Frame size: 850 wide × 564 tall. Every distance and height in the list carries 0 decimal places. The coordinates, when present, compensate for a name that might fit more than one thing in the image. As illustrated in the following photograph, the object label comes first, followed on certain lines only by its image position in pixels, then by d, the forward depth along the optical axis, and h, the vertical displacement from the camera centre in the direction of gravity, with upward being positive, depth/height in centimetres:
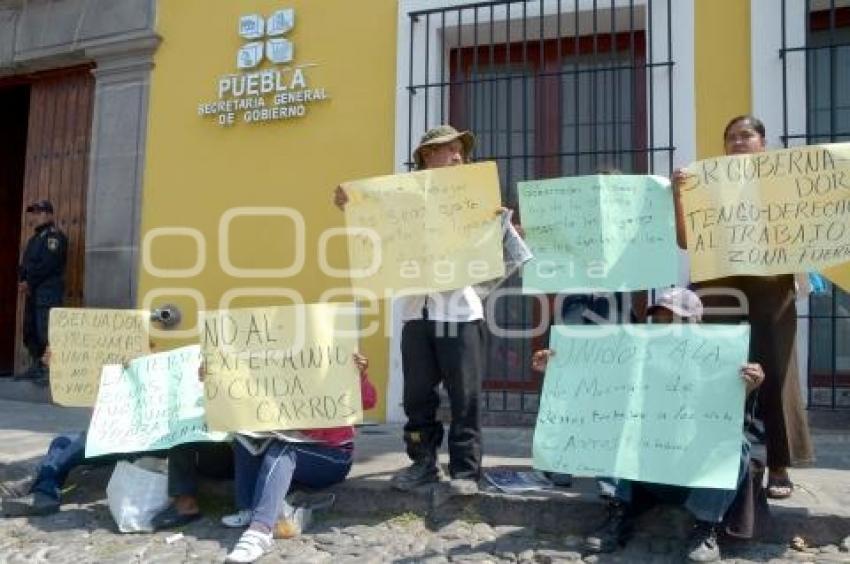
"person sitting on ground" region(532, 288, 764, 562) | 297 -62
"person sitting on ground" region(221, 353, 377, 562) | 331 -63
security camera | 612 +6
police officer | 664 +40
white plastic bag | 366 -79
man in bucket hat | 350 -17
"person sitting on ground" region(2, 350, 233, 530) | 374 -71
